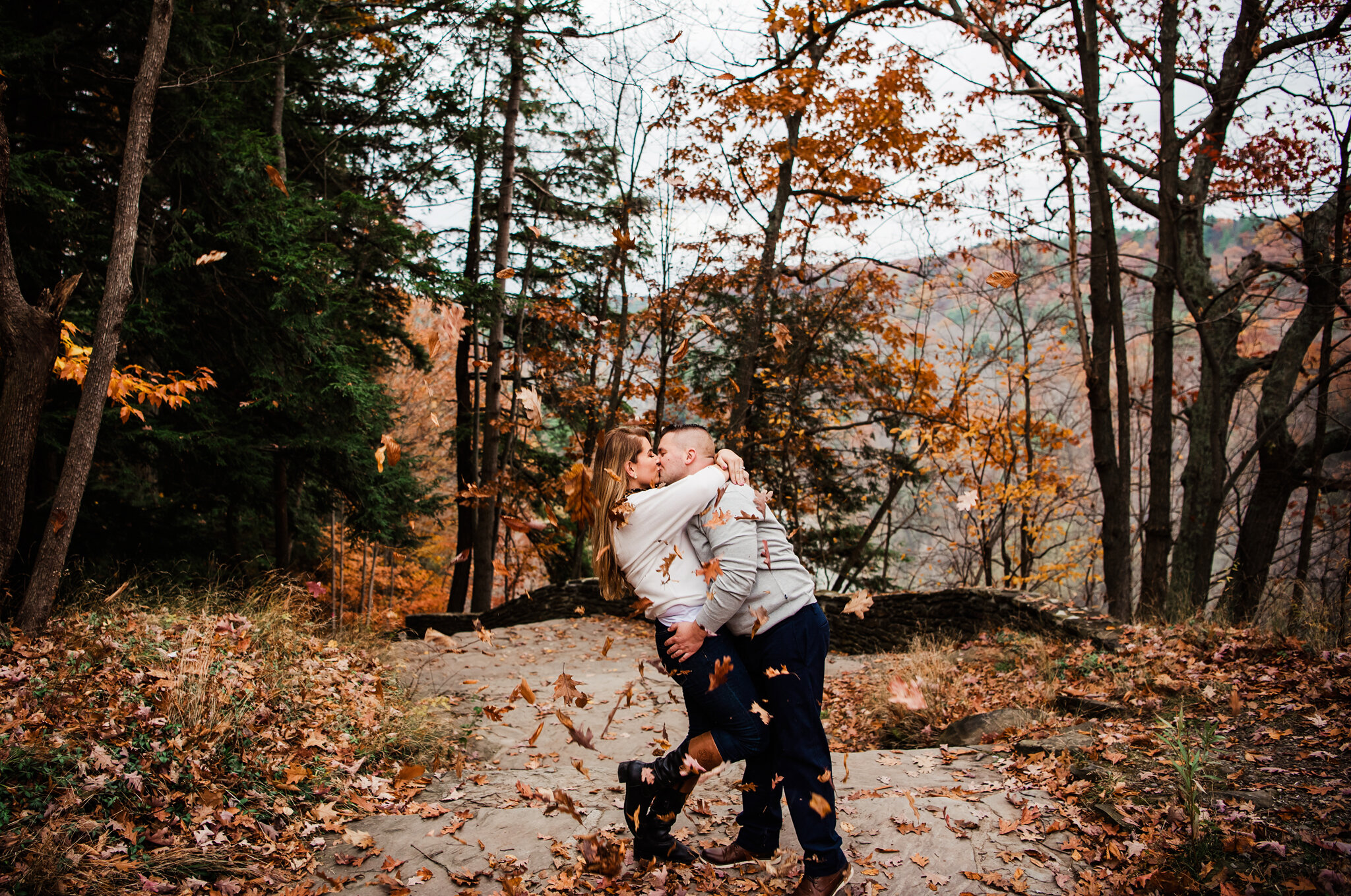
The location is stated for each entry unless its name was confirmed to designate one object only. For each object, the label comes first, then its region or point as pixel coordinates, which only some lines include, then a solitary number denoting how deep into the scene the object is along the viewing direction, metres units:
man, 2.50
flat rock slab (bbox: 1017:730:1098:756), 3.85
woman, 2.56
